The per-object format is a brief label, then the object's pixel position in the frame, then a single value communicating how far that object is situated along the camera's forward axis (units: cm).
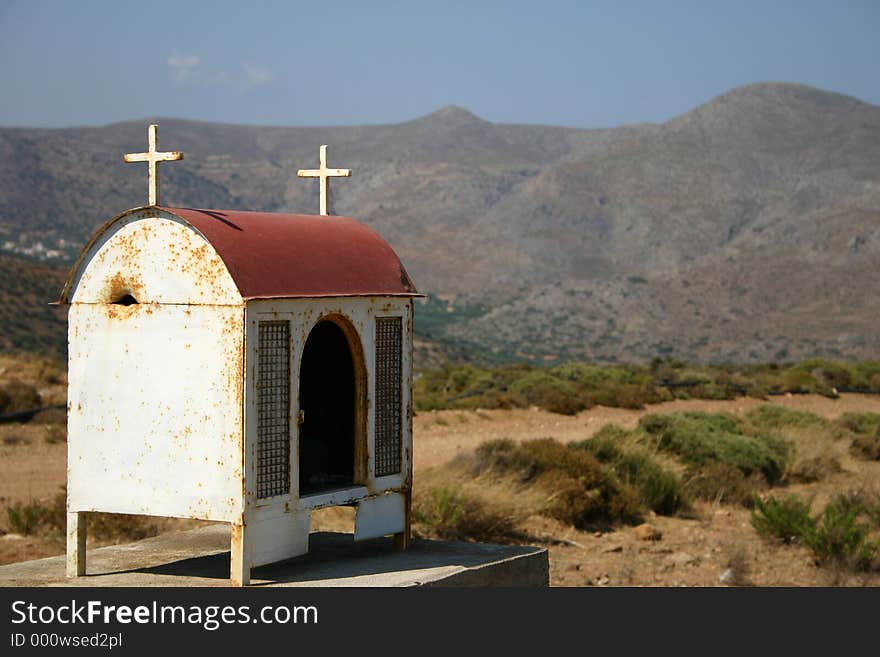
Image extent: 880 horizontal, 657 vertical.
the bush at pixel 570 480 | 1320
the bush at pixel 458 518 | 1174
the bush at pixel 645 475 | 1424
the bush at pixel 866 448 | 1843
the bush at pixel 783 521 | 1268
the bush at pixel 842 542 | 1174
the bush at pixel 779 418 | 2052
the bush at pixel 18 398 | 1912
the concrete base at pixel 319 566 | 713
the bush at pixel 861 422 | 2042
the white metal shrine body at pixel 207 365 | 664
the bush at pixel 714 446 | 1628
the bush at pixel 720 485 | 1512
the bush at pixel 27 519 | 1100
